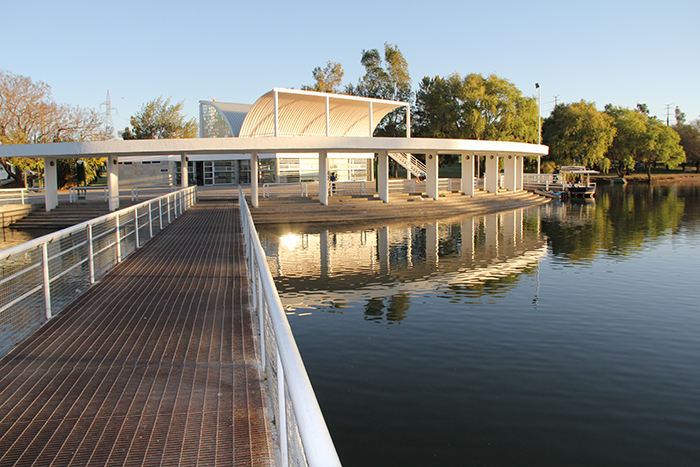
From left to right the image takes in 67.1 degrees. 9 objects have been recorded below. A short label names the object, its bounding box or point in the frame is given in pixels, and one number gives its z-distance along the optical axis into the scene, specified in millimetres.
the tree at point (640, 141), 63062
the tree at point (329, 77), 62188
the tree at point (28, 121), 38625
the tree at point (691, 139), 76625
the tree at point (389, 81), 60938
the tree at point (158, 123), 61781
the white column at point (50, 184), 25797
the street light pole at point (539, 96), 47388
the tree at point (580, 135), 57000
